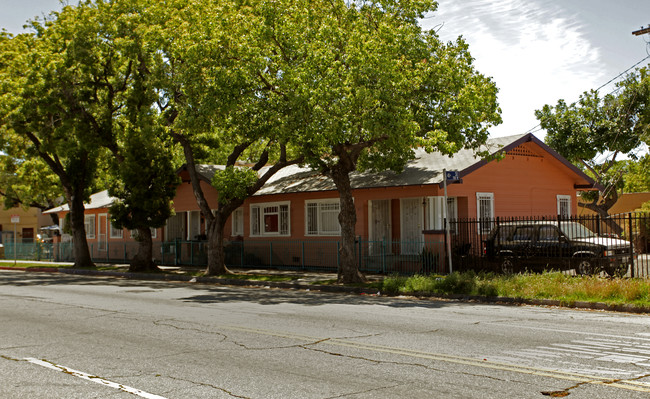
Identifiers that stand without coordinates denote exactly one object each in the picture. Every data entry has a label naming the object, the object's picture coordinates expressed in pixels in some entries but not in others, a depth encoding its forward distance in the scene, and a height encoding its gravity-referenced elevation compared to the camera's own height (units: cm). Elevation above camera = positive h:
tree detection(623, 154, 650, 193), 5328 +395
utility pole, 2027 +608
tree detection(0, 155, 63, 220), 4572 +383
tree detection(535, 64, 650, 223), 3269 +530
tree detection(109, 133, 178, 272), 2612 +176
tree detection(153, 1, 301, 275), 1866 +463
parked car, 1856 -73
